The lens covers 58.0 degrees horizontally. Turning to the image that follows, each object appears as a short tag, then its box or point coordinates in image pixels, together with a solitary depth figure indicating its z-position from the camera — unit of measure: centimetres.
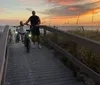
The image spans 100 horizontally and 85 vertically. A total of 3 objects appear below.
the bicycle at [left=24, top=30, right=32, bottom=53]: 396
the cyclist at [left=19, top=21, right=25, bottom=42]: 568
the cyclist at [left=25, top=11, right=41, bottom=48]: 426
